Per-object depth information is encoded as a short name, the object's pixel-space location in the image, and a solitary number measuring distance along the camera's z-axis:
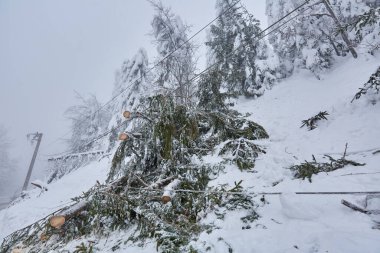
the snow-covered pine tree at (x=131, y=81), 17.59
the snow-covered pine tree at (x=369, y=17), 5.60
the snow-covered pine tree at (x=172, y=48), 15.00
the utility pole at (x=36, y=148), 23.31
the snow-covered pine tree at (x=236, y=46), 15.13
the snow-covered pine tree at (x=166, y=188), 3.66
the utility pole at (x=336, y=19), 12.40
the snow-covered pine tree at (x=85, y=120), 23.75
